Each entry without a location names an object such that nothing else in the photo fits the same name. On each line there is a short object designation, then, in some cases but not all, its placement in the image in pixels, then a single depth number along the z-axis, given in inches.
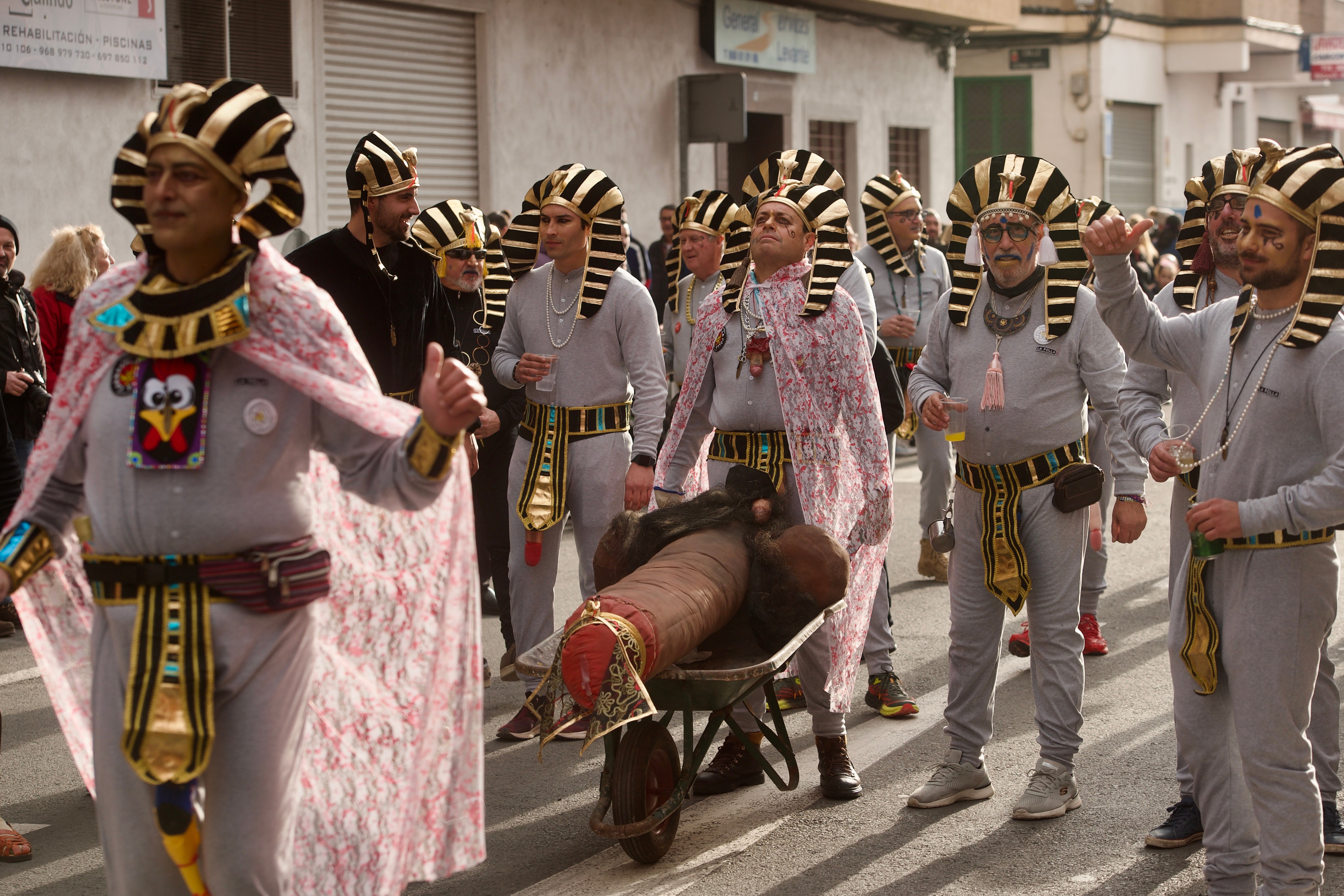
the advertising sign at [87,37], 449.1
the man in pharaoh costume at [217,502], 131.7
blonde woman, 355.3
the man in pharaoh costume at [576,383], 262.5
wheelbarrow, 191.3
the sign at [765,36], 741.3
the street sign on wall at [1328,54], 1286.9
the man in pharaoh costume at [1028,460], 219.8
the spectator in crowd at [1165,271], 666.8
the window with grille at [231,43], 508.7
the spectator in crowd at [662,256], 610.5
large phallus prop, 177.8
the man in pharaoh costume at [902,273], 393.7
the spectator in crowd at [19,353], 323.9
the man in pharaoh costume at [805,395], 236.7
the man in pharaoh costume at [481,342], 300.7
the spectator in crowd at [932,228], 556.4
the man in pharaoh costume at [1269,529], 163.0
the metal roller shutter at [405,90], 565.3
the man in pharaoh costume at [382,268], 228.8
